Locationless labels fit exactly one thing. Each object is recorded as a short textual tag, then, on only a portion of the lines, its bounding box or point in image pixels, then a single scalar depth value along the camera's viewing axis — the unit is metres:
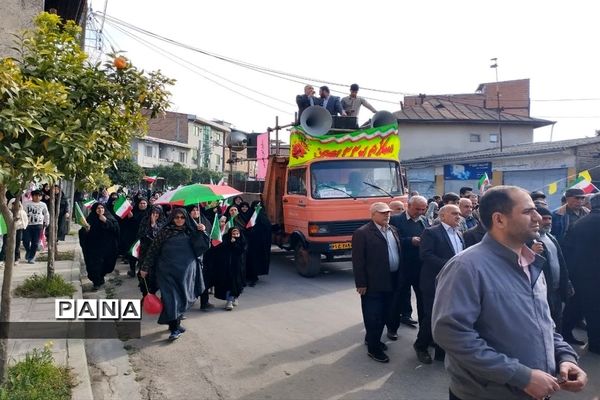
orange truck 9.09
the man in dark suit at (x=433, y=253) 4.87
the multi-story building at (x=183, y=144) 45.88
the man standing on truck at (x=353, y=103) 10.91
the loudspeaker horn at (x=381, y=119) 9.90
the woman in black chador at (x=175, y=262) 5.77
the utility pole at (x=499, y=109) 30.48
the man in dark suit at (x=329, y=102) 10.77
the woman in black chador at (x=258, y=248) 9.16
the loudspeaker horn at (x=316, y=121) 9.53
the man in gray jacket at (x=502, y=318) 2.11
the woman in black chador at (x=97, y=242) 8.46
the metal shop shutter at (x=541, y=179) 18.30
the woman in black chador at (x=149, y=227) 7.19
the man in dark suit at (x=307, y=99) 10.68
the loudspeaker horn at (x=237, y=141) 14.26
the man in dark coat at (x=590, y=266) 5.24
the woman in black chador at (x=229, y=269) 7.36
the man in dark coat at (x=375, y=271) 5.14
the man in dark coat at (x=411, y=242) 5.77
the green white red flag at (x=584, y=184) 9.57
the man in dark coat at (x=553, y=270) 4.74
